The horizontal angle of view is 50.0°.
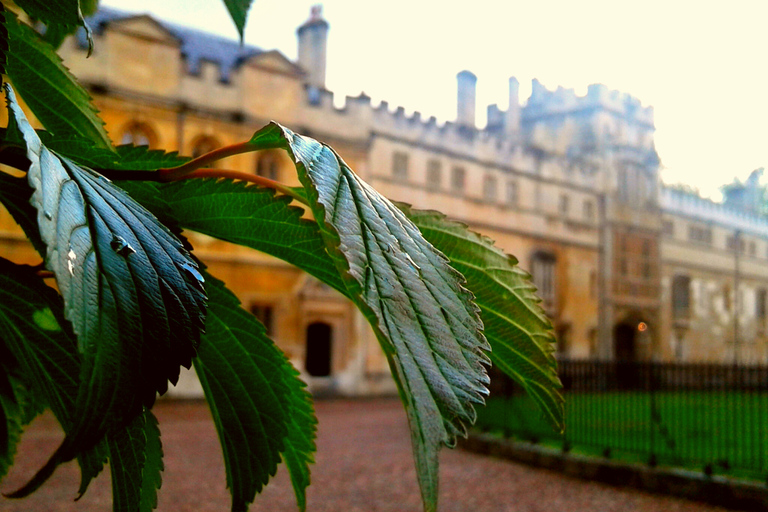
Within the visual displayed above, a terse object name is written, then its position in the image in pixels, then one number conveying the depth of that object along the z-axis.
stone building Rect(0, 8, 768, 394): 15.99
